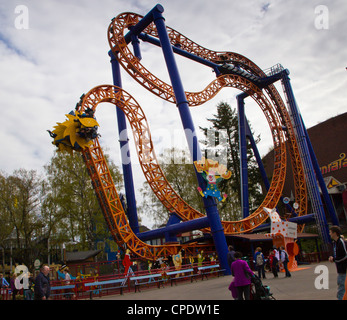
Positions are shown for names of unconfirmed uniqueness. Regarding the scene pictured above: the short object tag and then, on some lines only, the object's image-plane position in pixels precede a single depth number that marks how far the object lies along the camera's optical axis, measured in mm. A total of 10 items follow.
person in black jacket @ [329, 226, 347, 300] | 5113
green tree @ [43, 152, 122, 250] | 26516
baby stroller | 5992
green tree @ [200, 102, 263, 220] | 34938
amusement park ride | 15898
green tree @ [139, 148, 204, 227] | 32375
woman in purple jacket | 5793
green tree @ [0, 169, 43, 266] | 25453
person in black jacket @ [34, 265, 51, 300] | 6281
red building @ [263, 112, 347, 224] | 32812
